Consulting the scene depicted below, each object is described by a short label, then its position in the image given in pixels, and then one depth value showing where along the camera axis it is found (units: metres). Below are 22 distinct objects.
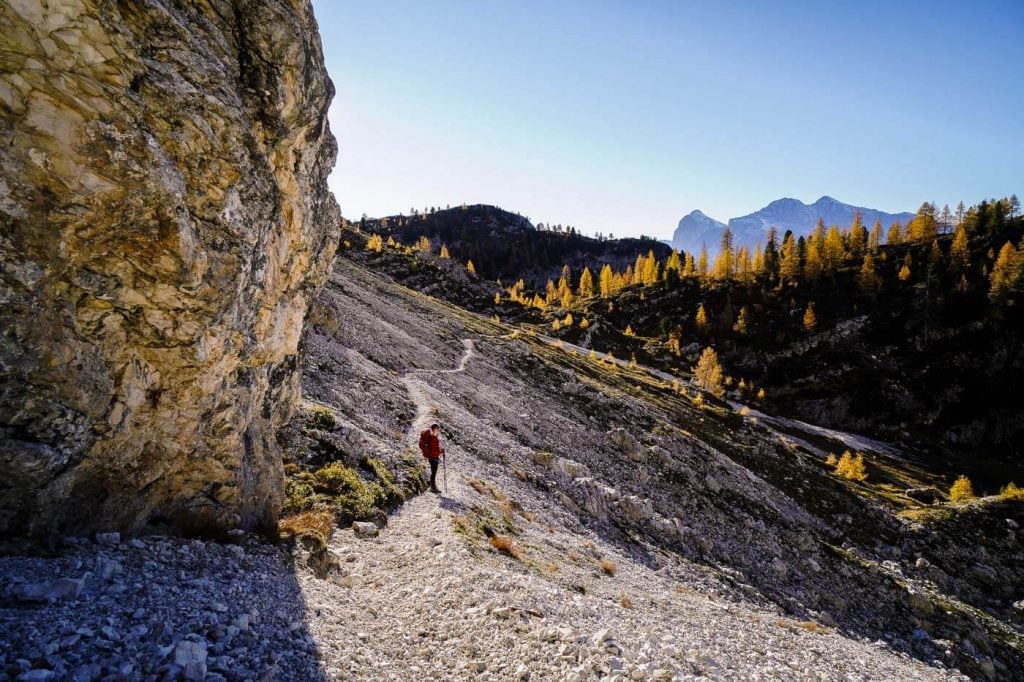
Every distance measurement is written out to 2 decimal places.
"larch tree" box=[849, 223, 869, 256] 184.09
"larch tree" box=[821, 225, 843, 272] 173.12
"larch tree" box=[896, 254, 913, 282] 155.50
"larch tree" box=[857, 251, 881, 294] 156.62
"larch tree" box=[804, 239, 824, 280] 170.50
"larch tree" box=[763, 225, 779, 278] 179.50
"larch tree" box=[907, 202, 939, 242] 181.12
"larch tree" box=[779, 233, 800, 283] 173.00
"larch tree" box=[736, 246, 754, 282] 189.21
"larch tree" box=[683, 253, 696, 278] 195.21
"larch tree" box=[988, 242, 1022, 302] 135.25
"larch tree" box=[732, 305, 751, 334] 156.44
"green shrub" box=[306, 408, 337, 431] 23.73
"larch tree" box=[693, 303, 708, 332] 162.25
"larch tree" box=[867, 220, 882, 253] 186.00
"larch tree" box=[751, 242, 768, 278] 182.75
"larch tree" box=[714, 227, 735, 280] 187.50
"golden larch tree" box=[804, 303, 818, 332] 147.38
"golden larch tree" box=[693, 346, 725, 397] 121.75
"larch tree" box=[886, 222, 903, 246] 183.88
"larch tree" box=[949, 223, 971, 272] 154.62
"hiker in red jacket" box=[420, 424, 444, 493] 23.28
